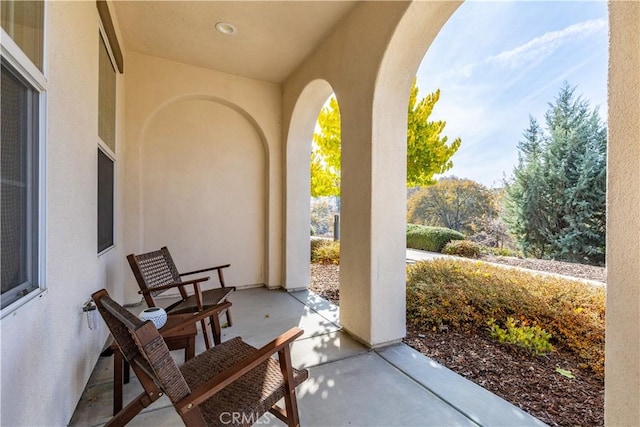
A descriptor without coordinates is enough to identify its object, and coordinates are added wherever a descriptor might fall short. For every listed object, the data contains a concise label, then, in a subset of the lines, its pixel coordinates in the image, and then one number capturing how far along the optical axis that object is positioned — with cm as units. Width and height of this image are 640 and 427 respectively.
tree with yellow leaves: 578
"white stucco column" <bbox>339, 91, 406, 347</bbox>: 255
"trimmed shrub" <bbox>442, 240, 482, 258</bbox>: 756
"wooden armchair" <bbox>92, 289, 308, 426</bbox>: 105
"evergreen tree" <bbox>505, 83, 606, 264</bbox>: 715
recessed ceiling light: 300
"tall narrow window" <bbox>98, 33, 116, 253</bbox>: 252
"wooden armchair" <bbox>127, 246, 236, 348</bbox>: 241
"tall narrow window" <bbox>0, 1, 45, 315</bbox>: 107
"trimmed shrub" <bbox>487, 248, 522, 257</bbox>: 809
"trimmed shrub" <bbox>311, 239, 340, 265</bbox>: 648
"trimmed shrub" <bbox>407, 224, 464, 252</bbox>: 873
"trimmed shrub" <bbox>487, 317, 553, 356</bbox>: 248
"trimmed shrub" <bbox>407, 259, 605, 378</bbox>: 253
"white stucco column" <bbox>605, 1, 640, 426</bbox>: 107
